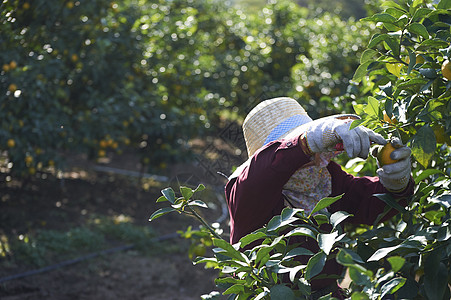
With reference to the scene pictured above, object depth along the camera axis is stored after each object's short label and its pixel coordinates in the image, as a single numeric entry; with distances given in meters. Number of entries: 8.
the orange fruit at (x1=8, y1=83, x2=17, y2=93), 4.05
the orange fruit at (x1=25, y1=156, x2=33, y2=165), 4.30
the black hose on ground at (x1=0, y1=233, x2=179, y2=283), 3.64
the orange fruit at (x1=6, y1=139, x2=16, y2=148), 4.11
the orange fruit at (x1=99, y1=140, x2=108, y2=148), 4.77
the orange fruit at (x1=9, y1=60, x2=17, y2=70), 4.03
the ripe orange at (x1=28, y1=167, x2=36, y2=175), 4.48
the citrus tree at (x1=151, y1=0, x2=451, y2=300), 1.18
